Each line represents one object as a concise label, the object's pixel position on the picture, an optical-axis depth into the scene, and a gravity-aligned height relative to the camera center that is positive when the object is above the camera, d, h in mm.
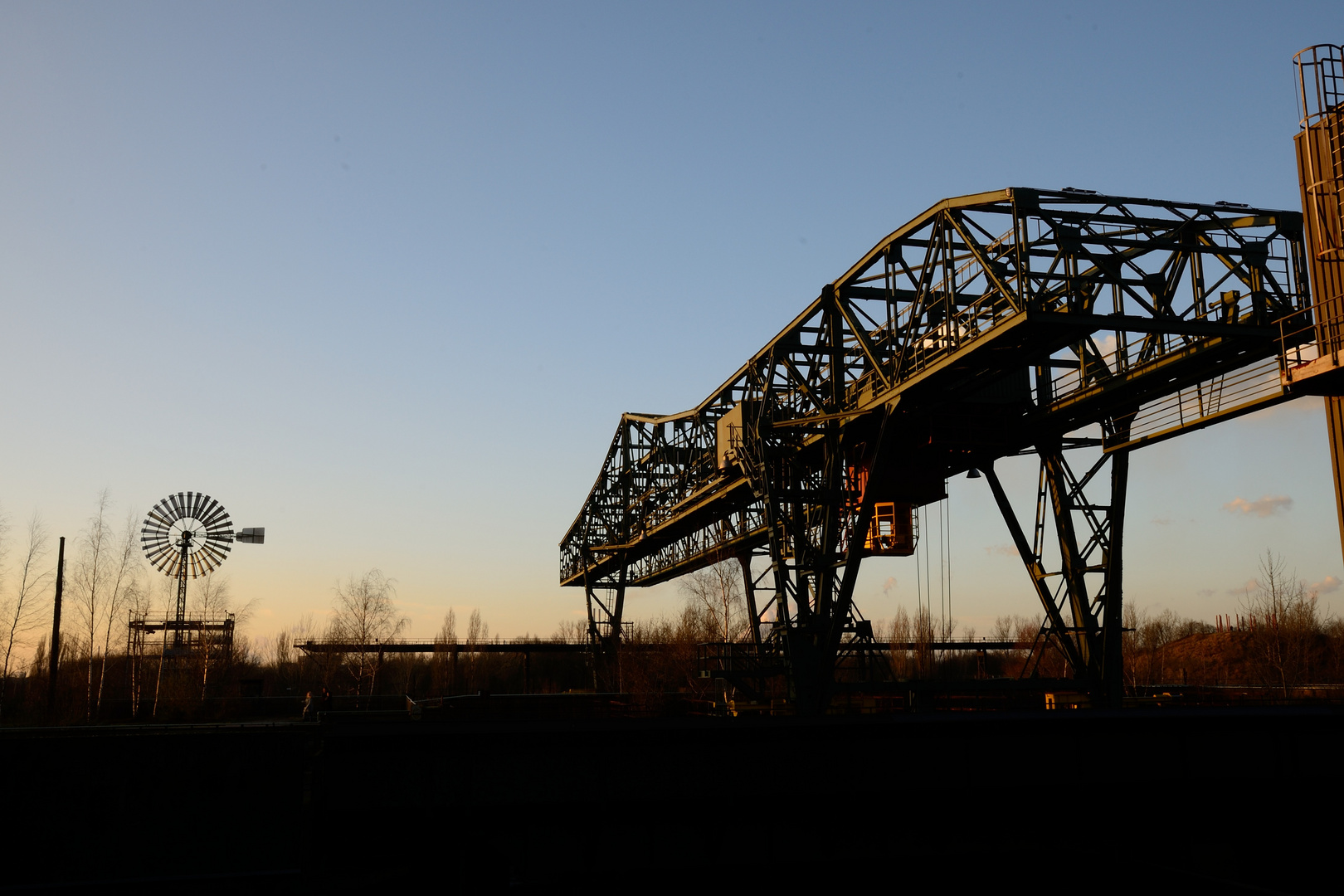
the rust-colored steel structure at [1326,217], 19141 +8459
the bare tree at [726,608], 53438 +2330
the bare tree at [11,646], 39250 +281
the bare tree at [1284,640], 59250 +375
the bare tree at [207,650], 48656 +79
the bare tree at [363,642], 59962 +545
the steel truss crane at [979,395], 20094 +6058
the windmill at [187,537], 52688 +6091
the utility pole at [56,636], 35875 +611
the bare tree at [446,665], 70438 -1236
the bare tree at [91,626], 44531 +1283
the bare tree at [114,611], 49781 +2098
